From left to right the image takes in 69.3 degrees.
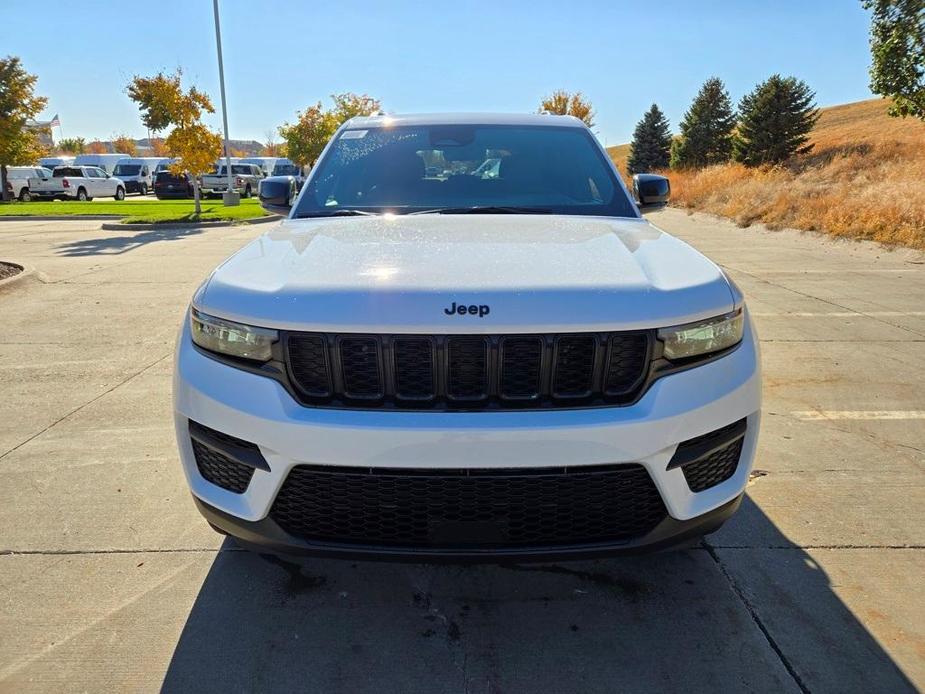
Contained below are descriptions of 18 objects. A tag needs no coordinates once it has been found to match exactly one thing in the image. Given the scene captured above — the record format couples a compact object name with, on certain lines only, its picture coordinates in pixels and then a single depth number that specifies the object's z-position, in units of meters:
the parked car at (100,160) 44.06
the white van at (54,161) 44.68
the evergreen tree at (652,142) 44.44
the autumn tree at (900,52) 16.31
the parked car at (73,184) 31.17
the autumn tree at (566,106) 48.84
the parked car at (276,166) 36.41
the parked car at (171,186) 31.36
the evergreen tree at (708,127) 40.25
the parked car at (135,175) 37.94
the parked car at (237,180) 31.33
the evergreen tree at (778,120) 32.53
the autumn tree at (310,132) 36.69
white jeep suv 1.93
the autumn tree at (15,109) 28.41
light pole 24.95
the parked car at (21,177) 31.19
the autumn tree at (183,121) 18.62
